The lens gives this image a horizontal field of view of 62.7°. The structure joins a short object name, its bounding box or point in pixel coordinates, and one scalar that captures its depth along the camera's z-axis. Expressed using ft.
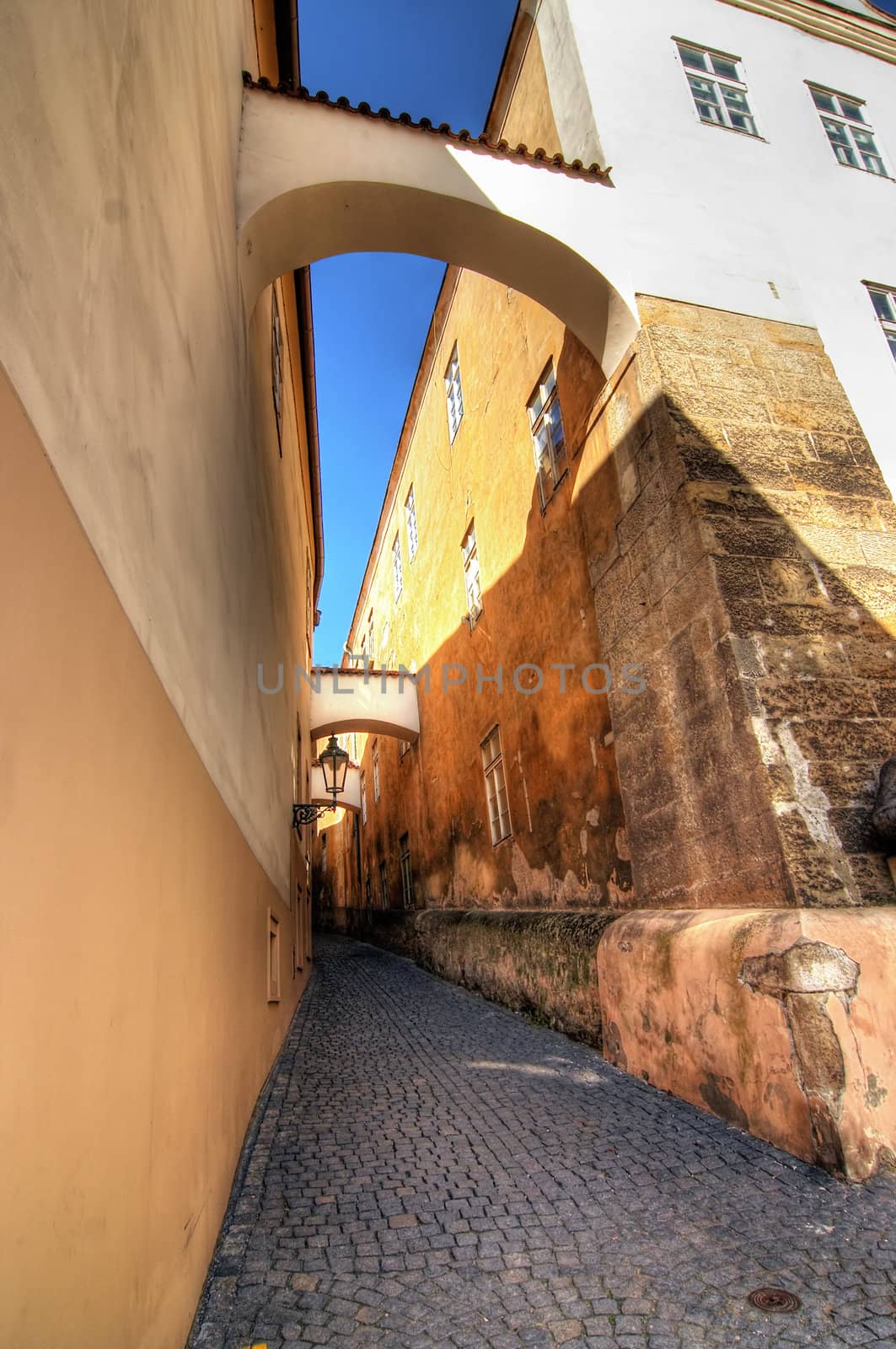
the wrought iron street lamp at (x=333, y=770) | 33.53
